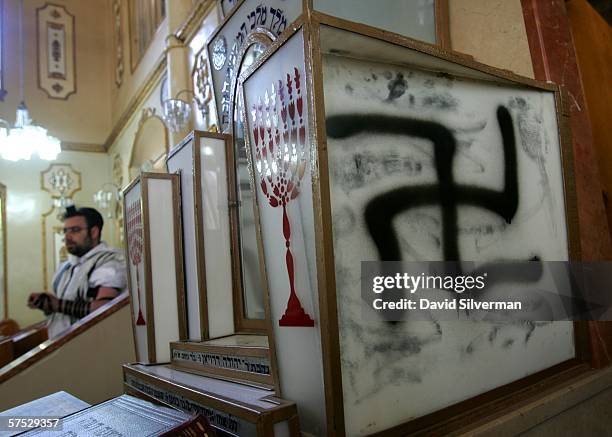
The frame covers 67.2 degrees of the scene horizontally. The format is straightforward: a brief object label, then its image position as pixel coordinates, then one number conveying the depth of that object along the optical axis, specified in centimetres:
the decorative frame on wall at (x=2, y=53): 797
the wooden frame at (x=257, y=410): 96
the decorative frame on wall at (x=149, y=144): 595
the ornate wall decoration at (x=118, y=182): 781
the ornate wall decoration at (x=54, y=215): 798
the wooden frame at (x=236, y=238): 182
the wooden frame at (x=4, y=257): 762
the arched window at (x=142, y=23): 599
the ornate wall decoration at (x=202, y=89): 421
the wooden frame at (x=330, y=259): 94
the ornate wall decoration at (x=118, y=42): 812
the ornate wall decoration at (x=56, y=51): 848
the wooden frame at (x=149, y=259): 189
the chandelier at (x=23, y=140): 607
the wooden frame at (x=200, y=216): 178
